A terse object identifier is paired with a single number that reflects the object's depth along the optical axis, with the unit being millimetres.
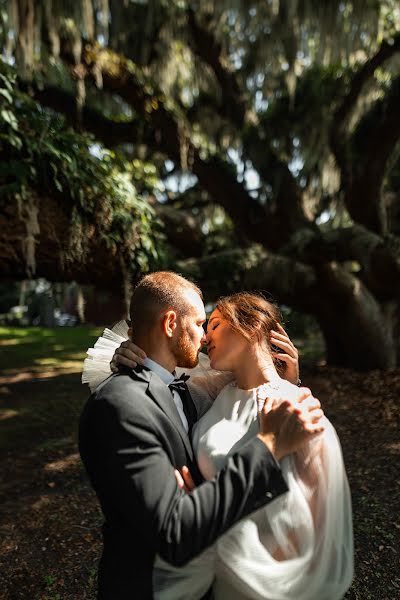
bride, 1340
